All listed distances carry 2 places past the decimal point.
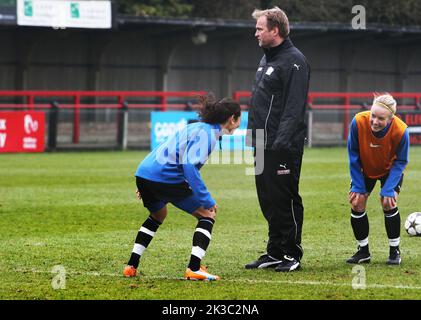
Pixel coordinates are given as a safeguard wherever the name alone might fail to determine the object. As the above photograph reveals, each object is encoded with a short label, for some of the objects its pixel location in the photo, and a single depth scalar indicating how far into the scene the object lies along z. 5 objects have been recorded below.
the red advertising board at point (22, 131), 52.56
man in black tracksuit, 17.83
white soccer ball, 23.25
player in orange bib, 18.64
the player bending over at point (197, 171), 16.75
